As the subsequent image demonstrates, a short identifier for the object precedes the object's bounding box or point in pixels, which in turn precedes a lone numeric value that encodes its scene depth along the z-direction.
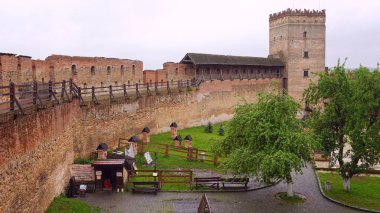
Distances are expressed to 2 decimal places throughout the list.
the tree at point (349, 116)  17.72
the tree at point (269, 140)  15.98
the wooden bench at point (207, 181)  18.58
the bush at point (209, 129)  32.19
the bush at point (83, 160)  19.16
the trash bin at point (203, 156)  22.66
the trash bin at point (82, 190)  16.81
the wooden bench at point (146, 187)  17.67
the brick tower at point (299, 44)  45.06
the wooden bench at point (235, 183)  18.67
